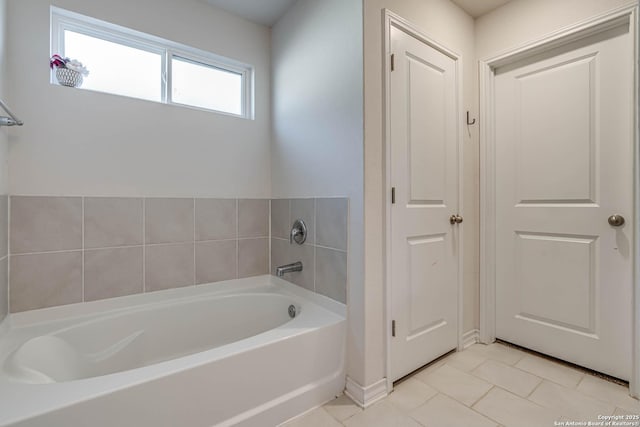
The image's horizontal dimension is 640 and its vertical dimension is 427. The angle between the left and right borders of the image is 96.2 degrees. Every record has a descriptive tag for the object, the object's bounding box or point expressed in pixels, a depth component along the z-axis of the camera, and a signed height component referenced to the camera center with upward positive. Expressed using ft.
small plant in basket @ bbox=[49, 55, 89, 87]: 5.11 +2.63
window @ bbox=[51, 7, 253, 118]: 5.55 +3.29
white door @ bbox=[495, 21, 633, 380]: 5.08 +0.21
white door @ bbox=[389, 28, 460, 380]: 5.24 +0.20
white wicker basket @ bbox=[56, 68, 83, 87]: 5.13 +2.50
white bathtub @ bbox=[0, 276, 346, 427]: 3.12 -2.08
